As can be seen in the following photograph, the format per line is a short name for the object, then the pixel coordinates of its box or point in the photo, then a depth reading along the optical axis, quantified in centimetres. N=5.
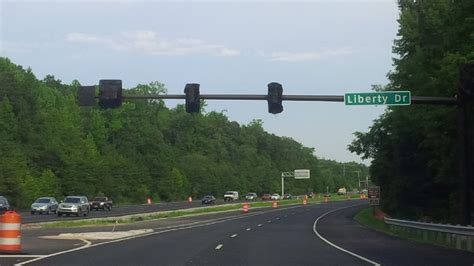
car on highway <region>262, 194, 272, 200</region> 13999
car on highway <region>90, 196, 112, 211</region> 8025
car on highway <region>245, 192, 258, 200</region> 13748
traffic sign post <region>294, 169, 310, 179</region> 15300
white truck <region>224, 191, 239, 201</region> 12862
